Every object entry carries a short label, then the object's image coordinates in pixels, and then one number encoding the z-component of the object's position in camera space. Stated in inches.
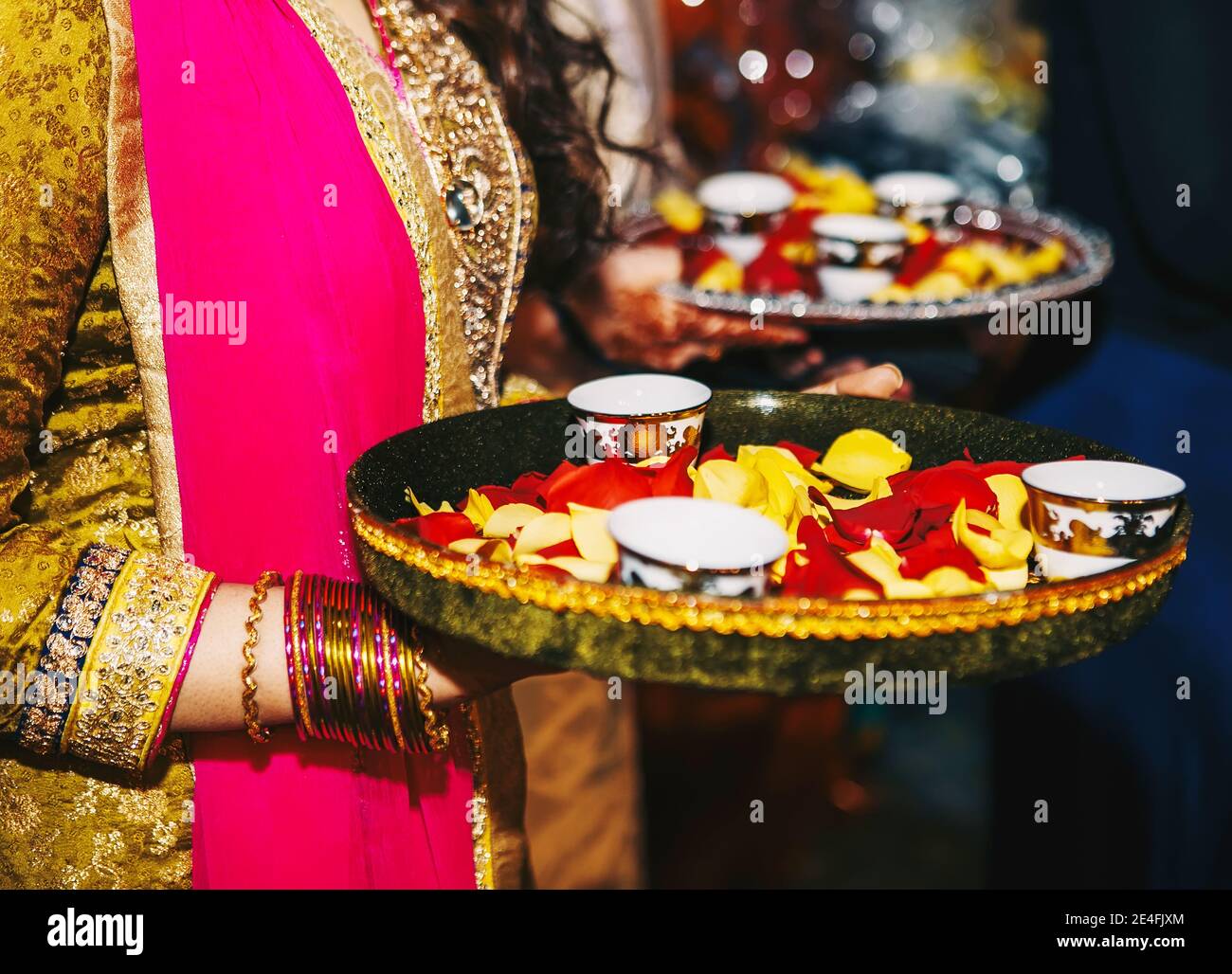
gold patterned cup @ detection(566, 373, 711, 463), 31.3
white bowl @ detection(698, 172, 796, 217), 54.6
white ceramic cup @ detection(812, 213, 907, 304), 50.1
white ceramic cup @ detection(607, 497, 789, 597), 22.0
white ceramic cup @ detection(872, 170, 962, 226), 57.7
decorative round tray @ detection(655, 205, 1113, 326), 45.9
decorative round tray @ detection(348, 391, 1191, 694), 21.2
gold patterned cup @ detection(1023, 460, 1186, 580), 25.1
